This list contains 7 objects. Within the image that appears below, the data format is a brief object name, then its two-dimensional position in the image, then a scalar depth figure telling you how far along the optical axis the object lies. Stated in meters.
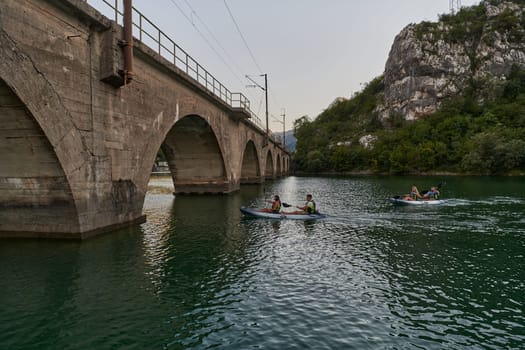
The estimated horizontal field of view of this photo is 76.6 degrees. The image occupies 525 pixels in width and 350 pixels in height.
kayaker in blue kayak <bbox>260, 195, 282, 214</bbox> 19.94
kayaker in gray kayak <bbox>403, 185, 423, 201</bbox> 25.62
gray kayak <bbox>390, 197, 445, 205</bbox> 24.90
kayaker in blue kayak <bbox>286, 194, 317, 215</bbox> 19.59
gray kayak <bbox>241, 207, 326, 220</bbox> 19.28
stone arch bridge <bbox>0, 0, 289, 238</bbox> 10.19
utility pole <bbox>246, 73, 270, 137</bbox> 52.12
